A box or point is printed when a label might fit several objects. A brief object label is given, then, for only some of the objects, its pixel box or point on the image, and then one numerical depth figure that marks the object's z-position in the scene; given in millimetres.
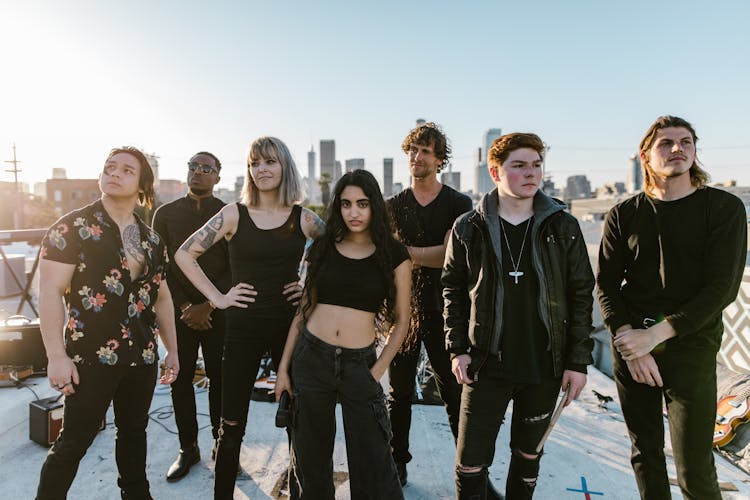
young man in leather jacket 2104
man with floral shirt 2016
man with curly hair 2826
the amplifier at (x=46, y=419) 3299
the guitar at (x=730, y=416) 3496
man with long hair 2029
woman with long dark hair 2131
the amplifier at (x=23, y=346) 4543
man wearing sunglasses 3023
